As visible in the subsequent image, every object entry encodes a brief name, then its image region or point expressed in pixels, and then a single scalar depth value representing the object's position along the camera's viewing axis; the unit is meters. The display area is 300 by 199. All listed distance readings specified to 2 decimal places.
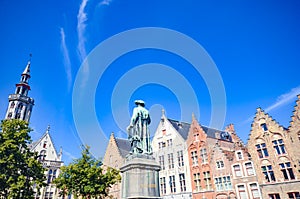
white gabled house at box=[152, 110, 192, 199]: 31.23
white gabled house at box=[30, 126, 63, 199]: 40.44
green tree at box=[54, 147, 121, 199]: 24.97
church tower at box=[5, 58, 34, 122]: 47.03
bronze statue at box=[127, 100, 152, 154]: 10.33
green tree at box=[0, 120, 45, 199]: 19.92
